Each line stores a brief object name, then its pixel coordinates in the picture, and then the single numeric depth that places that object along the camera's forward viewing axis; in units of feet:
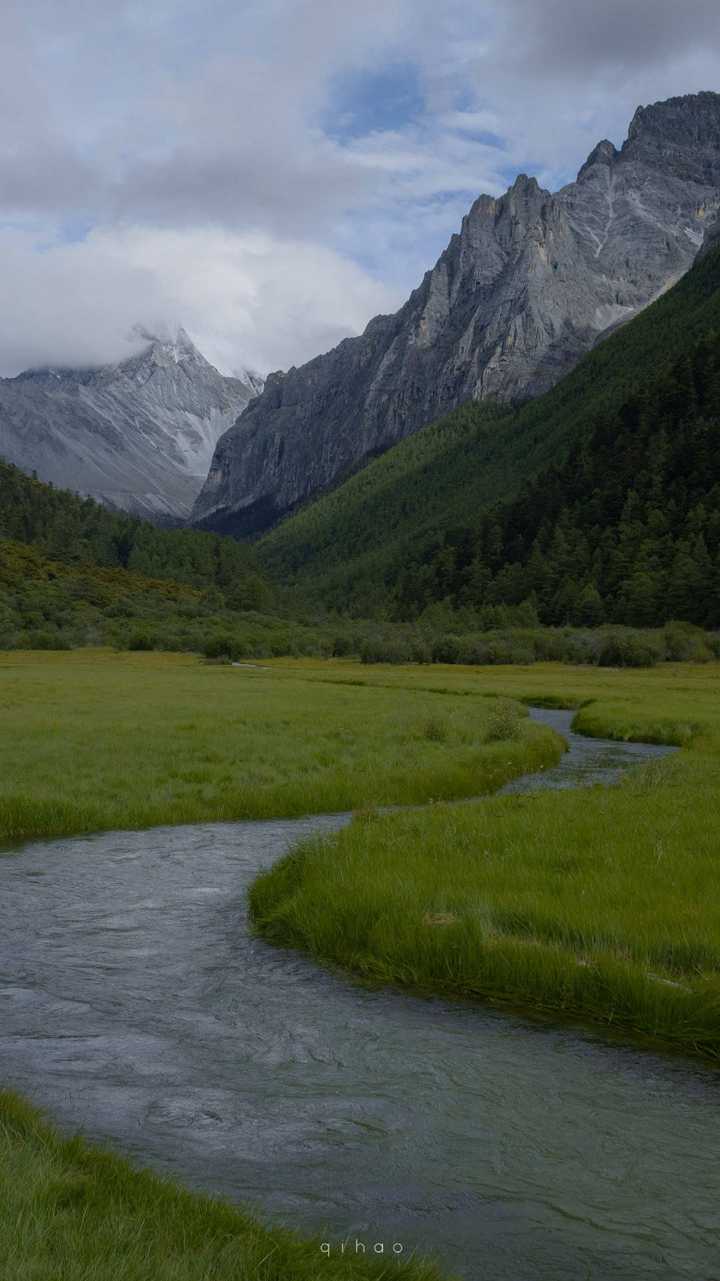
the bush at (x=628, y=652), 359.66
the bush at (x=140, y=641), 444.96
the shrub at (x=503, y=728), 134.62
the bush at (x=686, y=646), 372.58
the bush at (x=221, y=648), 418.10
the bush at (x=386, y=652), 400.67
